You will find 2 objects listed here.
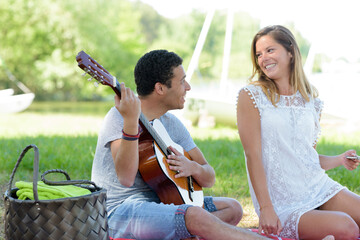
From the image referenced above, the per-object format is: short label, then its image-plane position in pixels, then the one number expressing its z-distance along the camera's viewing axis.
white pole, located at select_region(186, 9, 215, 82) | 11.14
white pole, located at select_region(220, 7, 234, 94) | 11.43
